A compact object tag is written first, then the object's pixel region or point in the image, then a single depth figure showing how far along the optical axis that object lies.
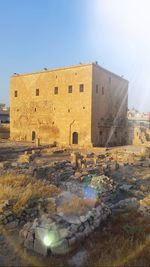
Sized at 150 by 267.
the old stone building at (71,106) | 20.34
